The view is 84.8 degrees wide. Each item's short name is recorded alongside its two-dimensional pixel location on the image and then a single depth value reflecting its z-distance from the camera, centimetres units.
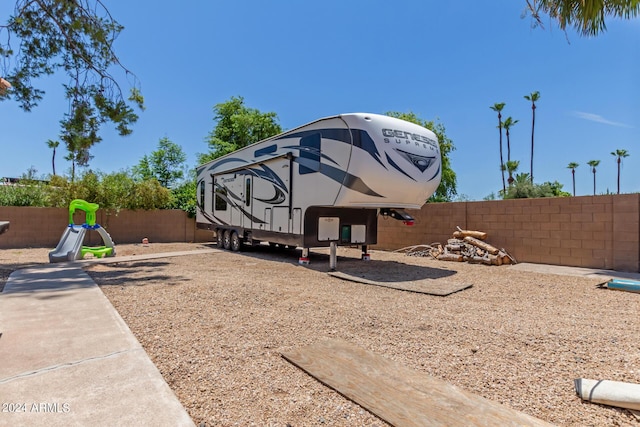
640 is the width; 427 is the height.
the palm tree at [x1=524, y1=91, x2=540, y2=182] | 3600
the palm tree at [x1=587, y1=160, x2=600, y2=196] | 5597
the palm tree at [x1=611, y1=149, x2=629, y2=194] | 5419
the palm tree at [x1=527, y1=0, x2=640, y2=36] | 496
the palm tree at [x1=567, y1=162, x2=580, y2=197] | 5427
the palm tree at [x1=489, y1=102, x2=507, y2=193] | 3709
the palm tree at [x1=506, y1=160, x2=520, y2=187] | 3494
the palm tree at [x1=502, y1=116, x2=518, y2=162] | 3726
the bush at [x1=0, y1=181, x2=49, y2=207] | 1496
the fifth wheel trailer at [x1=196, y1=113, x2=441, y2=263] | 770
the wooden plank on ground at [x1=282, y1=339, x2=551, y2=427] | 215
